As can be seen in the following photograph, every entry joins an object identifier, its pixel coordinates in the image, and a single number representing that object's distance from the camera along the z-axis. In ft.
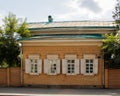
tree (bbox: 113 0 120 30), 53.29
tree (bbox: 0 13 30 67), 58.70
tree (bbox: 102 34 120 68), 49.47
